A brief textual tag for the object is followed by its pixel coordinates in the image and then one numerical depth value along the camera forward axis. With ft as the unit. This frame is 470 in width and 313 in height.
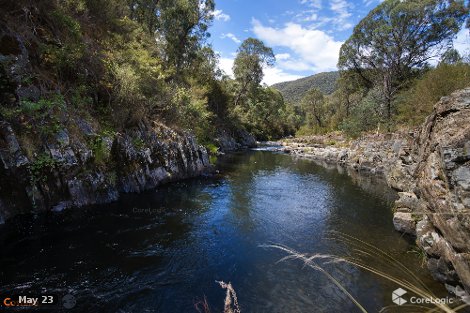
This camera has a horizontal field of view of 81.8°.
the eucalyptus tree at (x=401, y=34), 101.30
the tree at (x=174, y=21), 86.84
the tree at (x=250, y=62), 153.50
